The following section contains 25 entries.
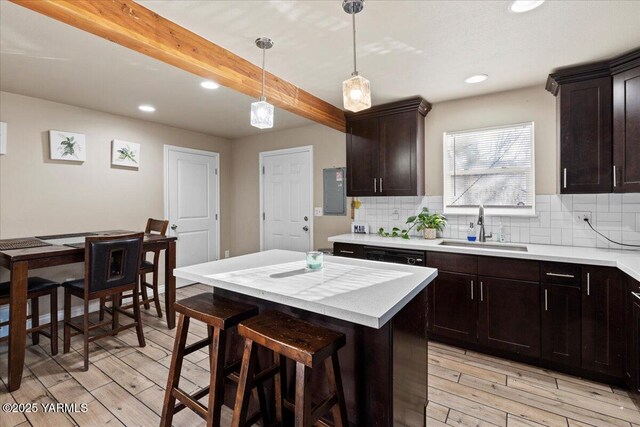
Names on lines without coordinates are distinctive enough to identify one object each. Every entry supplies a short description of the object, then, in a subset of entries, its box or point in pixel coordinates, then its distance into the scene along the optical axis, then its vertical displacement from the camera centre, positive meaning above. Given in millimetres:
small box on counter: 3836 -221
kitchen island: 1261 -504
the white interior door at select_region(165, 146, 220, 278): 4480 +154
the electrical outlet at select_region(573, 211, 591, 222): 2669 -70
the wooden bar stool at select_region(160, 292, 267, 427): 1452 -731
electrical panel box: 4066 +264
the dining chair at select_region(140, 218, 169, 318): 3207 -581
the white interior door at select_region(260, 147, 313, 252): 4426 +193
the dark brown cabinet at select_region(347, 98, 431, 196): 3248 +683
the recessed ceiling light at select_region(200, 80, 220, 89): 2832 +1209
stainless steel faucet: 2977 -145
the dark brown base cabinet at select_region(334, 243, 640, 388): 2109 -819
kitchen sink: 2814 -344
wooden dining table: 2168 -384
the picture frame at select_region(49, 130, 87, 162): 3293 +758
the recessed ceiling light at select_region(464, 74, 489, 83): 2655 +1163
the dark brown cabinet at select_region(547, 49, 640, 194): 2209 +650
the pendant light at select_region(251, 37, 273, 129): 1869 +600
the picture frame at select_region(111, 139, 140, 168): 3791 +764
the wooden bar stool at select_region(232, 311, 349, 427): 1163 -562
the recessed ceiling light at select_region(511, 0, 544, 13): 1681 +1146
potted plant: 3223 -131
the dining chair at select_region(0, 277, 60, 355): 2452 -727
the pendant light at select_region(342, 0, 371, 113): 1572 +622
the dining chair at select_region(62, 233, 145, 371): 2436 -532
